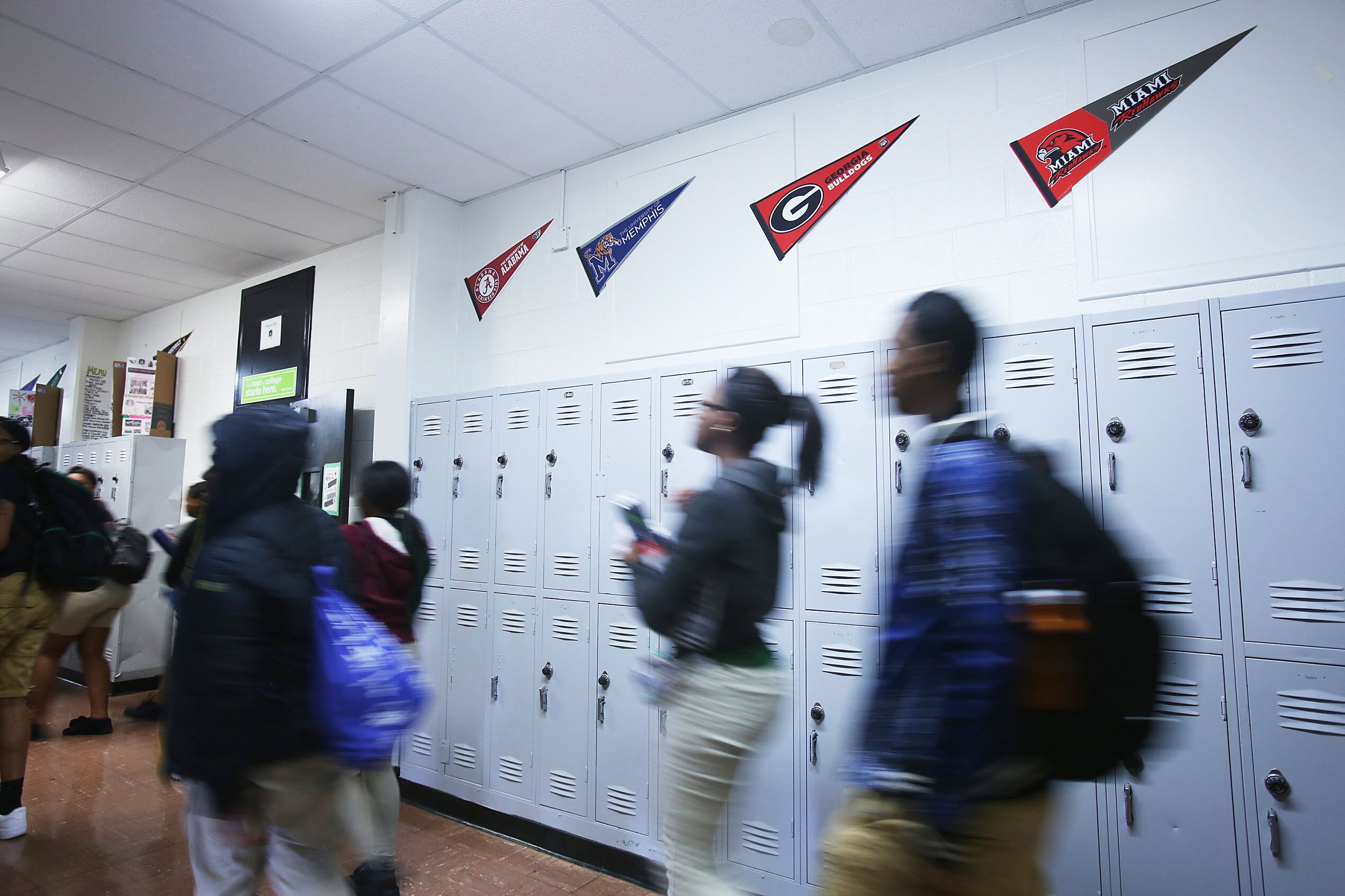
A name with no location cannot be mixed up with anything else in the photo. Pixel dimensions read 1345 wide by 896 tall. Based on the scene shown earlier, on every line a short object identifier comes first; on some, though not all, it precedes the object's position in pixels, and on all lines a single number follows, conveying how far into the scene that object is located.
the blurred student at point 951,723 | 0.91
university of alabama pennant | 4.10
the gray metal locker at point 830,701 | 2.44
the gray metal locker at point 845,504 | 2.49
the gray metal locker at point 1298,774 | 1.81
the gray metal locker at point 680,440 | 2.86
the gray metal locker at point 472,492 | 3.52
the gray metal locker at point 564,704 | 3.05
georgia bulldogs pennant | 3.00
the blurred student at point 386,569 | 2.39
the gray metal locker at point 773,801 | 2.54
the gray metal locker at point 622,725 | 2.87
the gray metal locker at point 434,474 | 3.70
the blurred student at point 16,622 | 2.96
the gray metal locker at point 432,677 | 3.61
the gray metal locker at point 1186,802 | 1.93
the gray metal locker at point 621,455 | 3.00
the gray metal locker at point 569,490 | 3.15
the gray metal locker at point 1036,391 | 2.24
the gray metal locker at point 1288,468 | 1.88
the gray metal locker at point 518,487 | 3.33
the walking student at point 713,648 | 1.57
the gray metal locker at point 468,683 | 3.43
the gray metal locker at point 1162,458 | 2.03
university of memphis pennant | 3.59
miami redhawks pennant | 2.41
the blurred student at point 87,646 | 4.20
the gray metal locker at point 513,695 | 3.24
